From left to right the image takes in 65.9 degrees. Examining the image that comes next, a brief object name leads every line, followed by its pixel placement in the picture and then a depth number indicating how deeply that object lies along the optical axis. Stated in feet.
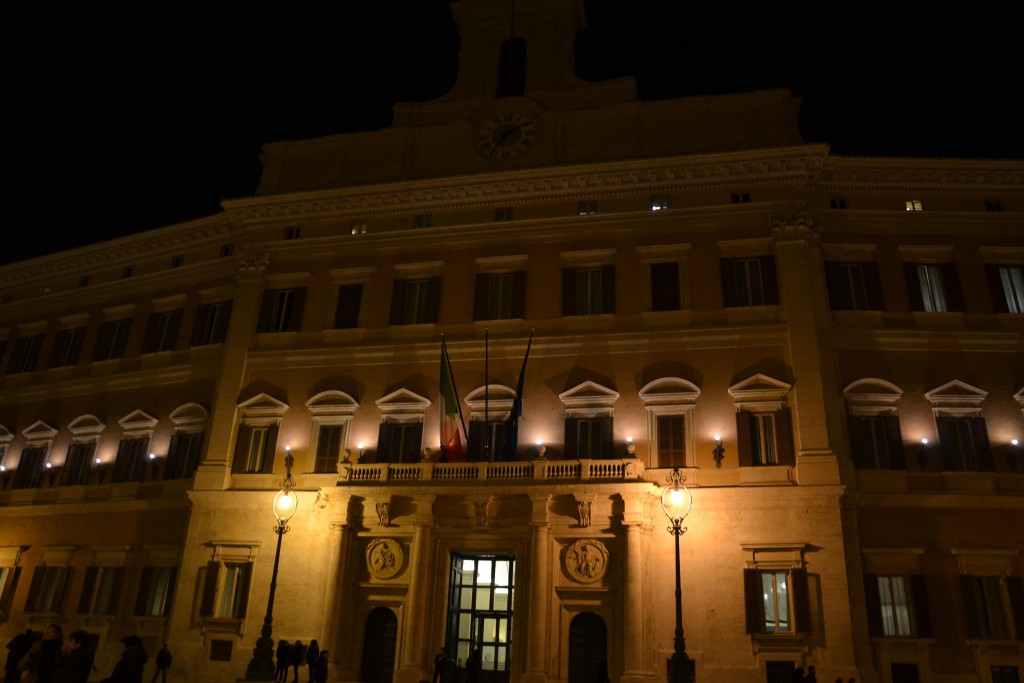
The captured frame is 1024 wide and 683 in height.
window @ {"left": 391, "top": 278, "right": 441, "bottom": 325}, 87.10
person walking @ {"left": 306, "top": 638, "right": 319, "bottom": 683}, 67.15
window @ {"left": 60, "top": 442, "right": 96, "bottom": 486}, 95.45
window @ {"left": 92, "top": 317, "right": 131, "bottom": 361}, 101.71
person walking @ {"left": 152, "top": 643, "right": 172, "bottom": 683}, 71.26
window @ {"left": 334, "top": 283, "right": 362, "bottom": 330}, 89.35
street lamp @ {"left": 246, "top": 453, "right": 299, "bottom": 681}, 63.87
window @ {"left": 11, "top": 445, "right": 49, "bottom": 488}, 98.84
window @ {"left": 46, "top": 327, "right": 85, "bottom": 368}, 105.09
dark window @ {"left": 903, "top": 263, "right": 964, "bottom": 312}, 78.64
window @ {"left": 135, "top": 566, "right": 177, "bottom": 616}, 82.99
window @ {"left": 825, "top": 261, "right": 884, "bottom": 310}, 79.41
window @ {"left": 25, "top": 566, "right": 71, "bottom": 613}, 89.04
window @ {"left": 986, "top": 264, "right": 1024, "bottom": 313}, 78.07
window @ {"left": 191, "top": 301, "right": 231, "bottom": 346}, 94.63
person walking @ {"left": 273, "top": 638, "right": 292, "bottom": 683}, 68.85
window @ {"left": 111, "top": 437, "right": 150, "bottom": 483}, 92.02
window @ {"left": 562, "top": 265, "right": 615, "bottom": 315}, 82.74
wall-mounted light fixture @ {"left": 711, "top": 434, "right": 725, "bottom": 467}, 73.05
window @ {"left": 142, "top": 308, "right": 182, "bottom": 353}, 98.07
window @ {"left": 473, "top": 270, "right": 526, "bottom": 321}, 84.79
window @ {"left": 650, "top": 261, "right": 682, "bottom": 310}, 81.30
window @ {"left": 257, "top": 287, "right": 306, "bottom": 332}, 90.89
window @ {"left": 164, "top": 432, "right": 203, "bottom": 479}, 88.33
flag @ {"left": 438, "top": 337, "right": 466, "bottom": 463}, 75.77
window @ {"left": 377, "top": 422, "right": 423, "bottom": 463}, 80.64
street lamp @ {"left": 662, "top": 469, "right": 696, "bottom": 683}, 59.77
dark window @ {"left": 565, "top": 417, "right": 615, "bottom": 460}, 76.07
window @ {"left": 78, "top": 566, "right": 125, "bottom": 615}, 86.22
